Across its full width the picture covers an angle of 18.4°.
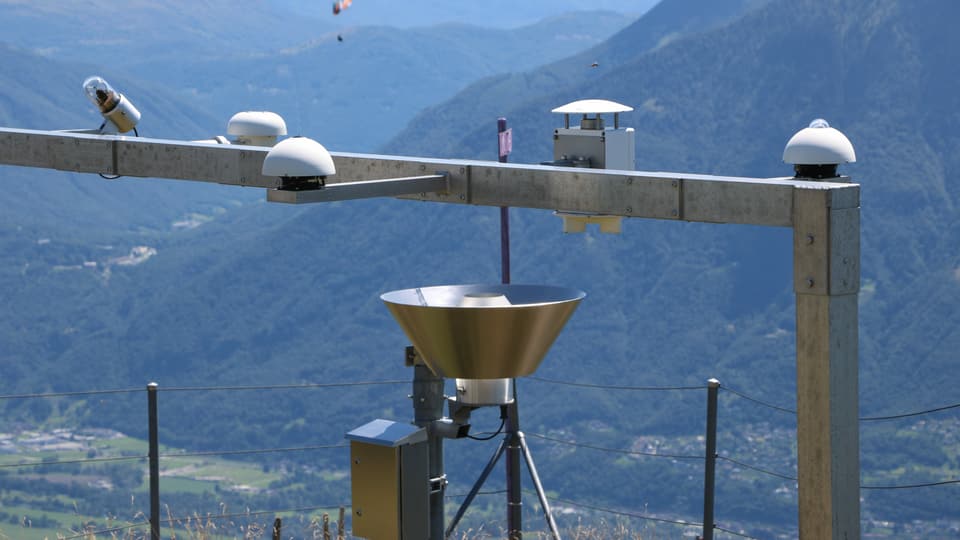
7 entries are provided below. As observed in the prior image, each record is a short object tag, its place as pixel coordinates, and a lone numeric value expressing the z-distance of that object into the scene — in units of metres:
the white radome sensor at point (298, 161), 10.58
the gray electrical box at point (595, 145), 12.77
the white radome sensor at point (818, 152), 10.45
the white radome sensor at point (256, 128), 15.28
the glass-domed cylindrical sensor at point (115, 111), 15.65
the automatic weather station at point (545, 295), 9.55
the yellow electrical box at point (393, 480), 11.22
